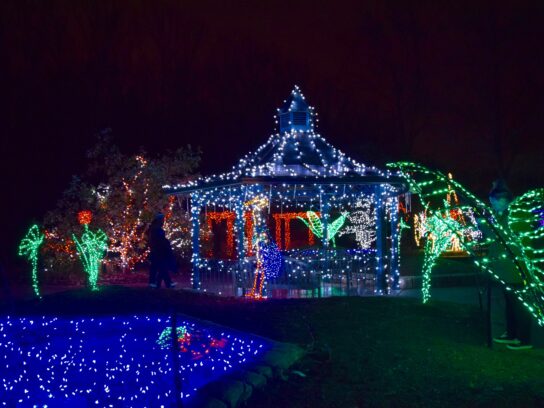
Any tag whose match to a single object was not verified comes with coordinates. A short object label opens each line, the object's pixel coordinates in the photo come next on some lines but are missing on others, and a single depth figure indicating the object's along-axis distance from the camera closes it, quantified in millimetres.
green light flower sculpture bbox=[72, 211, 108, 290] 14086
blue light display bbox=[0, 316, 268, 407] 6297
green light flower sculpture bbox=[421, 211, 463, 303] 9164
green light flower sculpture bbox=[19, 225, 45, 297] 13305
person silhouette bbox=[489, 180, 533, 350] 7145
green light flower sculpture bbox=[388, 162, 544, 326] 6426
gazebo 13703
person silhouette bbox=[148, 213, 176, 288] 14750
